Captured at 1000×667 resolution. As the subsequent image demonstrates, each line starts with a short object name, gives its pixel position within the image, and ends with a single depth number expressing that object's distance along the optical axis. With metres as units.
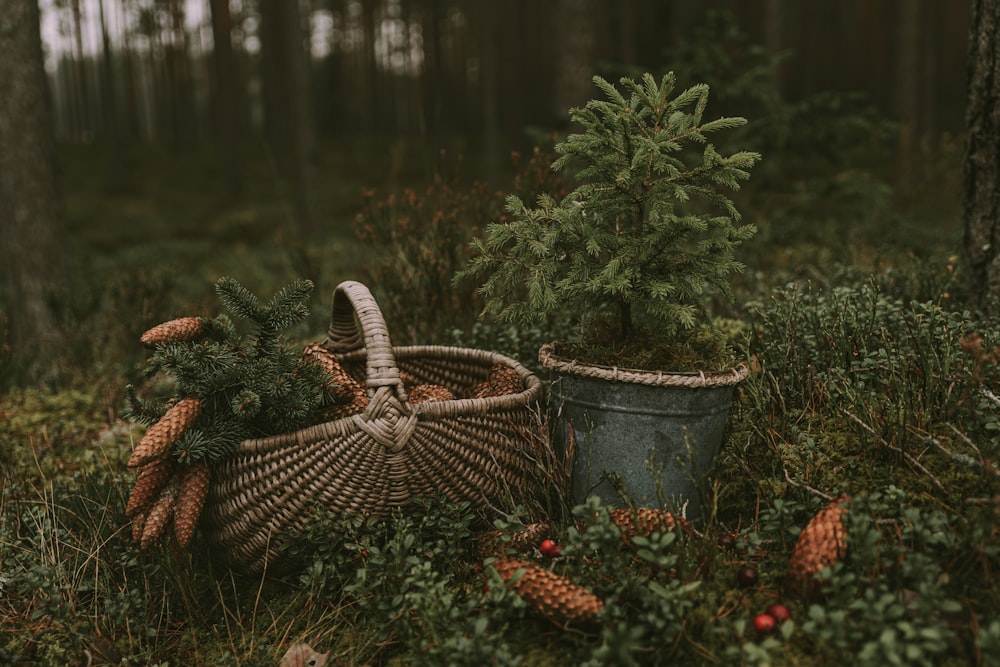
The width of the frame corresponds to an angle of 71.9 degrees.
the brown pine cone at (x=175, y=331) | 2.39
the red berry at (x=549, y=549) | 2.18
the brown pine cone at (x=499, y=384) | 2.79
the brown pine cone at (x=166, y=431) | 2.18
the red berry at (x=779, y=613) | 1.85
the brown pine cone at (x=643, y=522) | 2.15
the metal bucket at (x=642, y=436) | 2.36
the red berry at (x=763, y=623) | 1.82
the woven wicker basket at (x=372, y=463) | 2.35
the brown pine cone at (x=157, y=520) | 2.33
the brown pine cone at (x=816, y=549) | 1.94
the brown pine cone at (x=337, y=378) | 2.66
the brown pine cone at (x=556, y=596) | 1.94
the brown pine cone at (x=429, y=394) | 2.76
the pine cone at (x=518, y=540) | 2.33
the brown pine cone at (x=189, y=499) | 2.30
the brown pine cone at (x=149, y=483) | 2.38
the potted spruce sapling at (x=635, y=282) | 2.38
